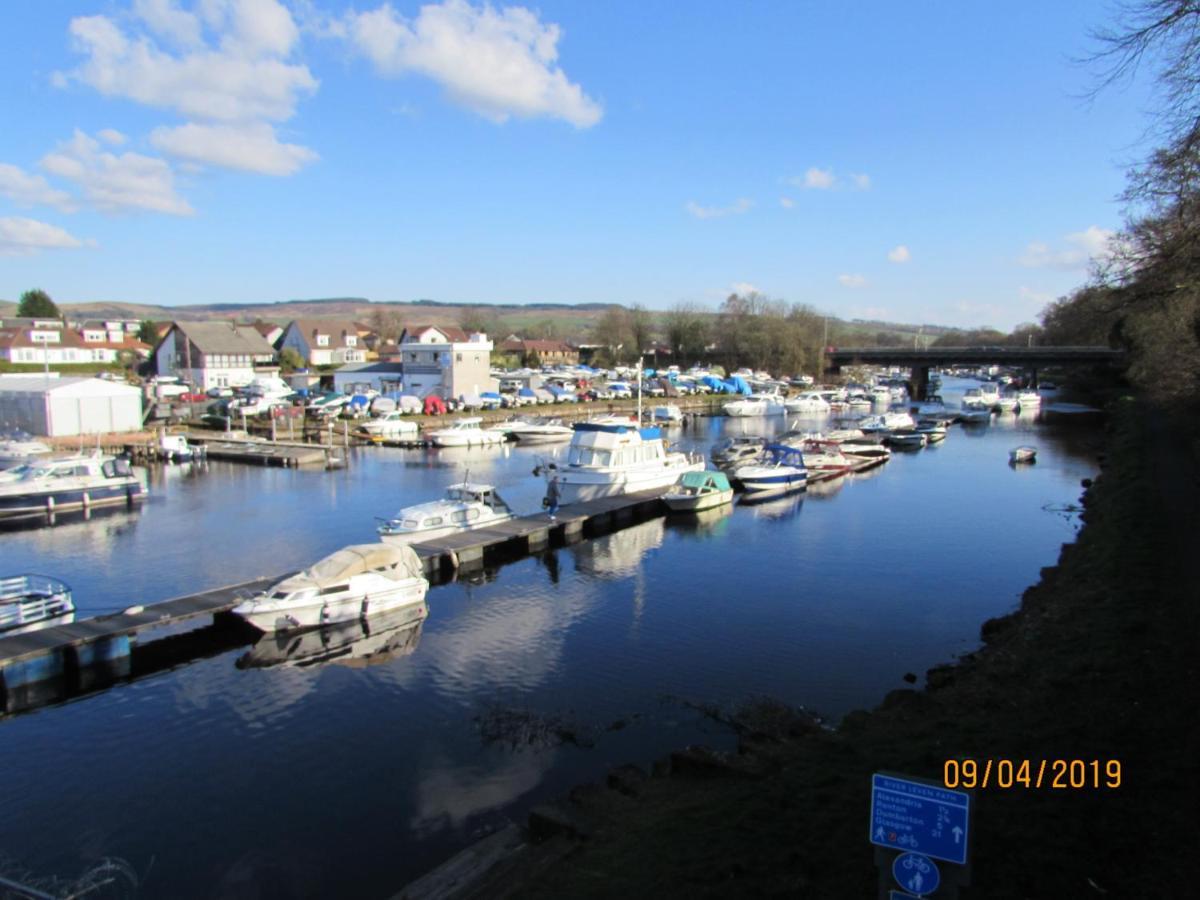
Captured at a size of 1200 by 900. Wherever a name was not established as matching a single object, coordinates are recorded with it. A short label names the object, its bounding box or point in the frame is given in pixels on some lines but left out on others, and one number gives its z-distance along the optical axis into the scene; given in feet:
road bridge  304.71
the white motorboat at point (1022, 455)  161.89
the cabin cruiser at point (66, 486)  108.68
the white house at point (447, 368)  222.69
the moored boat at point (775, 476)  127.75
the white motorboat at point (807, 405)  274.98
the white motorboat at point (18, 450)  131.75
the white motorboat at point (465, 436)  179.11
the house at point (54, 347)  297.94
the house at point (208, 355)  256.93
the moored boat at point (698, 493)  113.39
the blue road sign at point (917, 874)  17.85
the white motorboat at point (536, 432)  193.16
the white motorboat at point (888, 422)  204.77
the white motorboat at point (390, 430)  183.62
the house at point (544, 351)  398.33
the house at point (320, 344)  356.38
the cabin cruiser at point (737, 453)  147.85
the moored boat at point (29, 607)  61.00
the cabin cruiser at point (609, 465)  114.62
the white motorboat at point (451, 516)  88.84
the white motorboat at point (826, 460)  147.02
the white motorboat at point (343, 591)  64.54
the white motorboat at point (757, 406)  258.57
